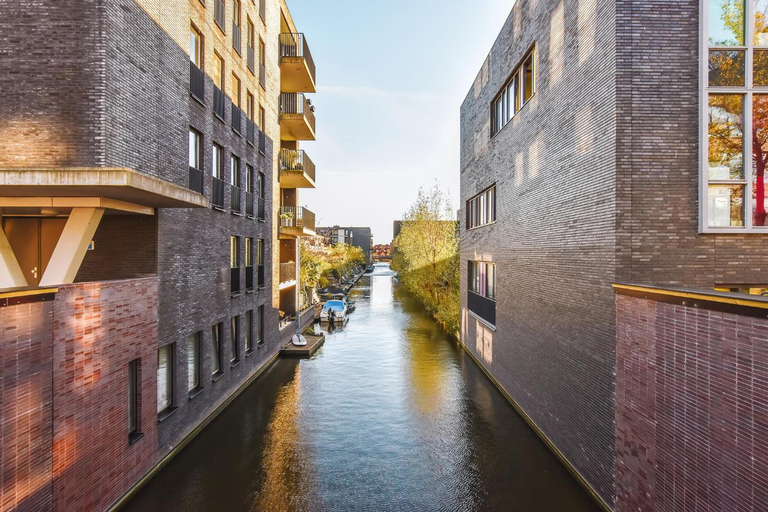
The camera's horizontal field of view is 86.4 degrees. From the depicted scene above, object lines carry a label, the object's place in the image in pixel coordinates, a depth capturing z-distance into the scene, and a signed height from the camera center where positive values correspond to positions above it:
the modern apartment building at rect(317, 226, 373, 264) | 122.75 +5.59
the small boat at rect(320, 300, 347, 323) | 25.22 -3.70
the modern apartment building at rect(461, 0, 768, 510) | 4.67 +0.16
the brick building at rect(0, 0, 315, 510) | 5.35 +0.23
